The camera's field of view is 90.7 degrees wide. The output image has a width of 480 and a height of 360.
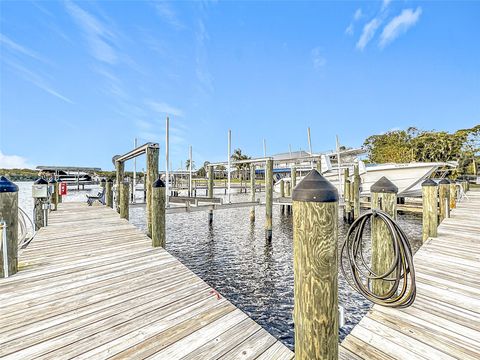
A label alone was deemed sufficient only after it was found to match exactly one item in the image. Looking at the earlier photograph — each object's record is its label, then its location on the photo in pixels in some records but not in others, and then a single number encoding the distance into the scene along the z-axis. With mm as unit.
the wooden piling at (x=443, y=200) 7461
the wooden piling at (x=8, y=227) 3168
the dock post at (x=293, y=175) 16312
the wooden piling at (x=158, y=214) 4586
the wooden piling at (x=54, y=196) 9930
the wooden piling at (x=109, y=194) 11219
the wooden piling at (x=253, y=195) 14365
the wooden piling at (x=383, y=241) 2744
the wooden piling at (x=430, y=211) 5336
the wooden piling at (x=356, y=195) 12641
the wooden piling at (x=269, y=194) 10557
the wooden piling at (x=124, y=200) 7832
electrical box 6609
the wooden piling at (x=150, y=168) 6203
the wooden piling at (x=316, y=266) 1506
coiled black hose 2229
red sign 12248
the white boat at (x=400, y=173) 14898
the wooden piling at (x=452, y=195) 9166
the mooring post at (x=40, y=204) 6604
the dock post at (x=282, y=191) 18356
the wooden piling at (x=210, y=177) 15242
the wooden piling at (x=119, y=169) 10203
